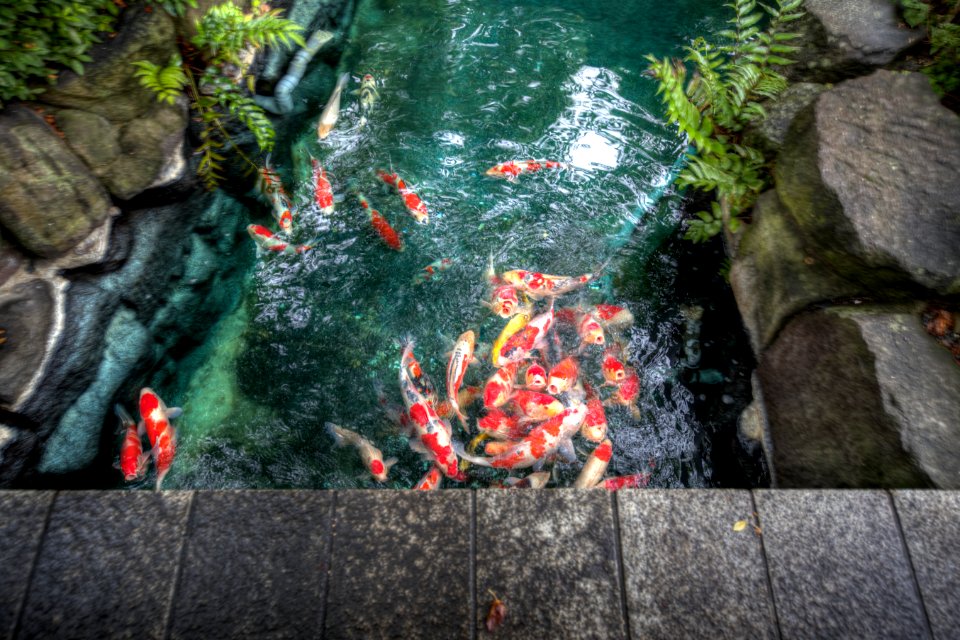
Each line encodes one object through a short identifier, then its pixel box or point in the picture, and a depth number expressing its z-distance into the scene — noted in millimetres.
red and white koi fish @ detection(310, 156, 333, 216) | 5012
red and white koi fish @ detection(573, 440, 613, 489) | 3529
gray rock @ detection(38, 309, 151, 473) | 3434
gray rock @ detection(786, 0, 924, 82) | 4320
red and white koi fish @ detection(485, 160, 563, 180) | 5191
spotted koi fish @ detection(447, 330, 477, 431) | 3857
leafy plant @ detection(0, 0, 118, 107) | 2987
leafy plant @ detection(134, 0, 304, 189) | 3922
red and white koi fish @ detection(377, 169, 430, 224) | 4879
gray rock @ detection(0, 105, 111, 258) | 3010
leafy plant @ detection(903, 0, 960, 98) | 3832
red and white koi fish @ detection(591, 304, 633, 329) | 4242
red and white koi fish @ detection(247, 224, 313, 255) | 4645
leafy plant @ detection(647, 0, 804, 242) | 3992
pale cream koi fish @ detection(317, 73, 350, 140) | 5559
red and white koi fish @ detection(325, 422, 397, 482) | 3592
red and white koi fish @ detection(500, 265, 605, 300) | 4363
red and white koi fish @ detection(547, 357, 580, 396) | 3893
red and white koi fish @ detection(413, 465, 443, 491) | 3514
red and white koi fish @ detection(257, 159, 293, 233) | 4824
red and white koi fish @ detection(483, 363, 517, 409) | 3777
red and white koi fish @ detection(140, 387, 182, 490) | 3609
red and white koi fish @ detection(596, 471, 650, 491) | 3543
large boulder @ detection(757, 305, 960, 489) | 2676
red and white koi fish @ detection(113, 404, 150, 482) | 3592
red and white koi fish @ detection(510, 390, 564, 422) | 3693
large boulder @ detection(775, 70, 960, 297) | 3076
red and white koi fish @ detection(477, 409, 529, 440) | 3750
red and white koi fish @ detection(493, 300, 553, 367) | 3973
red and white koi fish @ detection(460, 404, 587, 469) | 3545
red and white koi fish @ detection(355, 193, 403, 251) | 4777
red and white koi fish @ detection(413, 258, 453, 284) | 4645
